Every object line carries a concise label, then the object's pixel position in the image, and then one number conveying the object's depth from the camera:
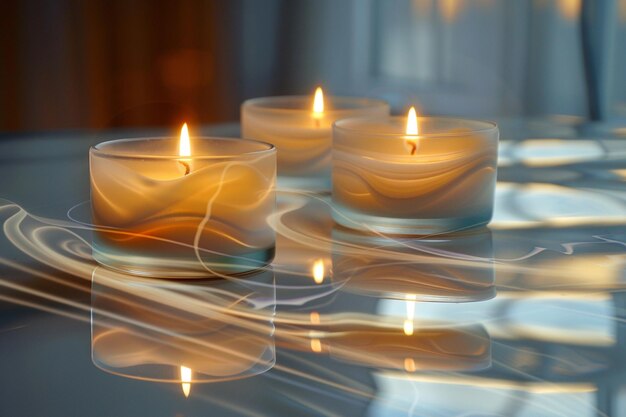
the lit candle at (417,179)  0.81
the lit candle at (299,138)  0.91
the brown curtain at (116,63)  1.38
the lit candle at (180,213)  0.74
